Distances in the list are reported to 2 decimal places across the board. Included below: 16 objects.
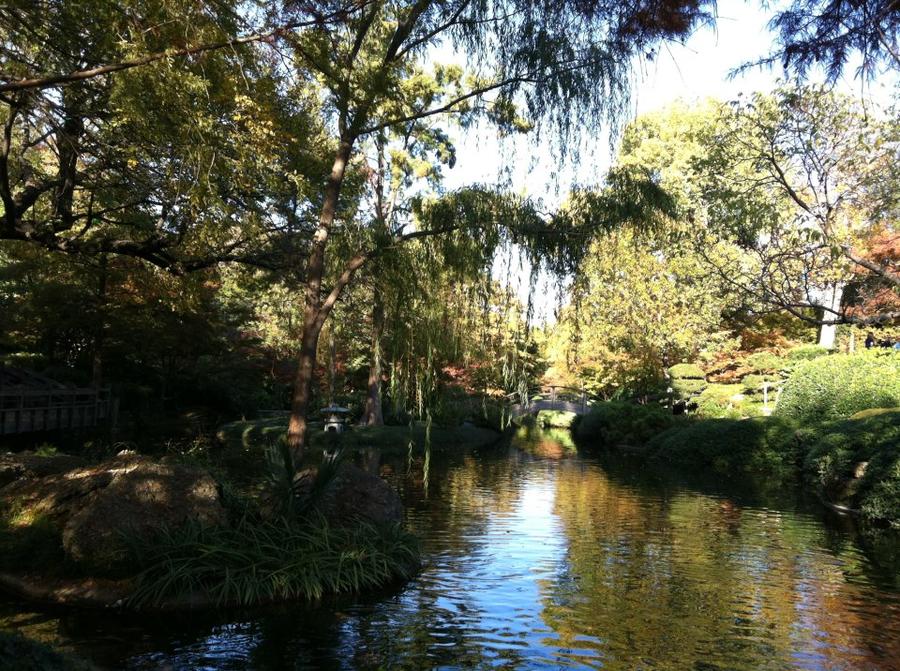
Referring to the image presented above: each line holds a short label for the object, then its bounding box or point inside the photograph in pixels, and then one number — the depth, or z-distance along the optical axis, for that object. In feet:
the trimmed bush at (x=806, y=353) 90.53
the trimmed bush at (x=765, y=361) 94.38
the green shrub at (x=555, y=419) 147.33
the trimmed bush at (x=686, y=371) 103.60
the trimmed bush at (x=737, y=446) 70.90
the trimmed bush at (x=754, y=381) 98.43
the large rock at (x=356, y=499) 31.63
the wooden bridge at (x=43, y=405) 60.18
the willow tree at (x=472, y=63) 23.08
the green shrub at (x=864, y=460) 45.34
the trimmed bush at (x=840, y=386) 66.85
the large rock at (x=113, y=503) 26.25
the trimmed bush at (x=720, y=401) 95.14
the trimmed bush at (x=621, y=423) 99.71
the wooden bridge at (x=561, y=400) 143.54
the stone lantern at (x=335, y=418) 91.28
